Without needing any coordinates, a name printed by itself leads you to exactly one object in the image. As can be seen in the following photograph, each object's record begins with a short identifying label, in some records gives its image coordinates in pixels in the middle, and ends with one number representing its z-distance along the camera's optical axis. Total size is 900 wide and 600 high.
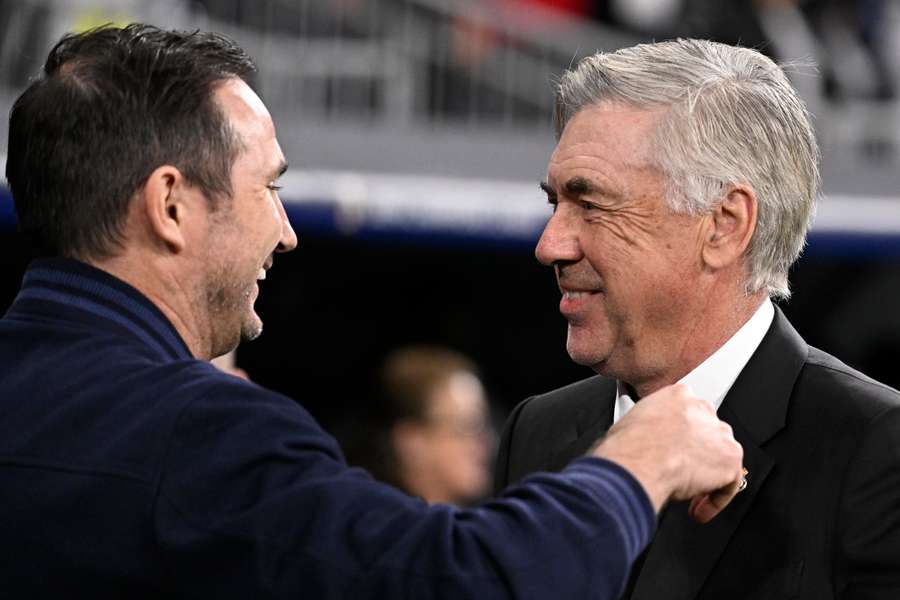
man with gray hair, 5.18
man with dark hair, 4.06
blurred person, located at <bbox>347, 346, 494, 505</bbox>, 10.01
